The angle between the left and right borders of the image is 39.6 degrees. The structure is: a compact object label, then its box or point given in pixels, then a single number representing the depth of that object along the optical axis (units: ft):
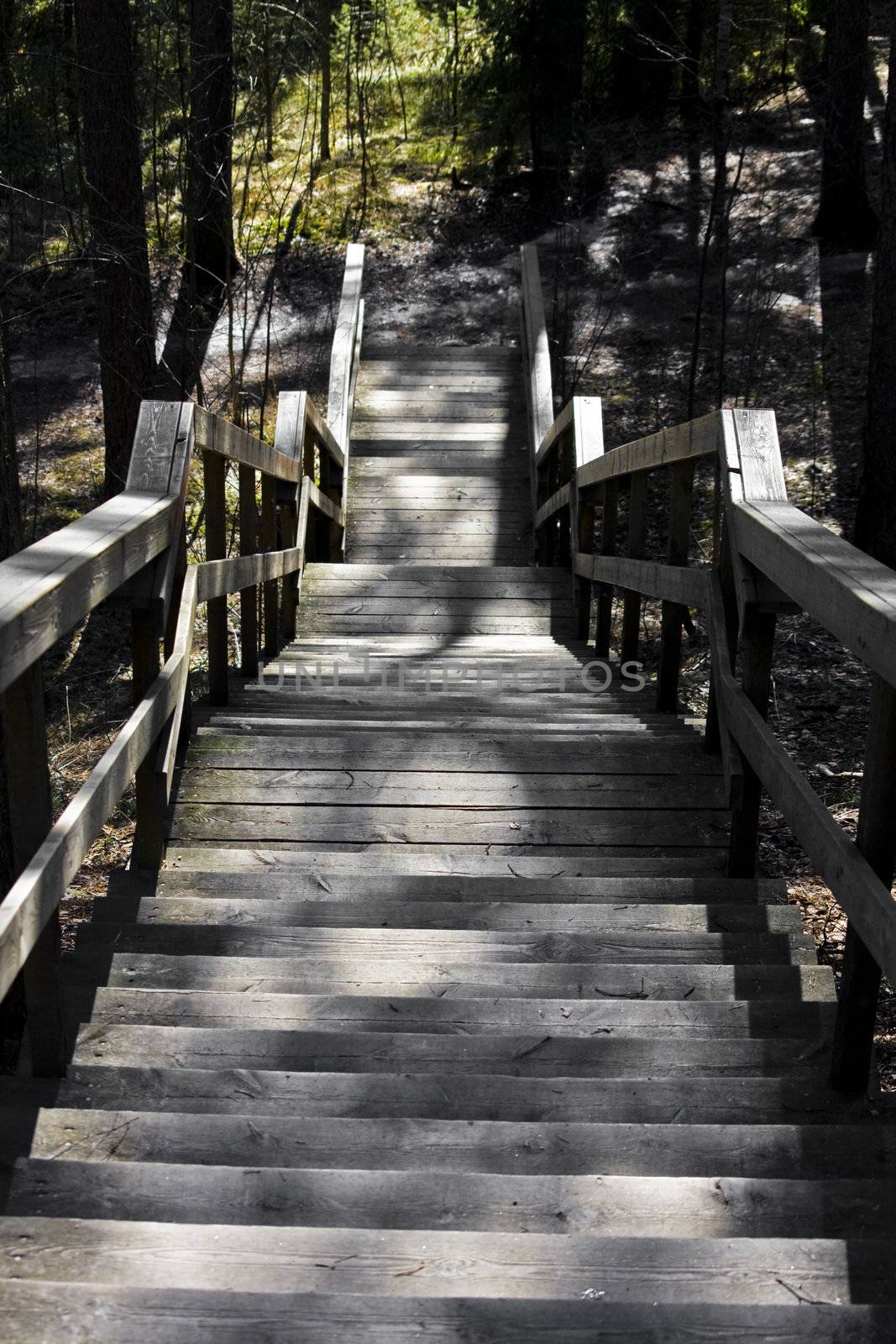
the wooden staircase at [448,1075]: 5.32
